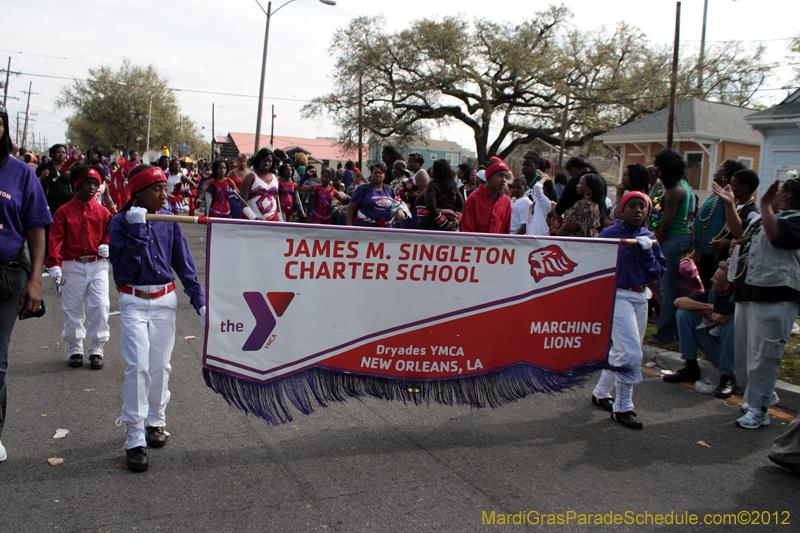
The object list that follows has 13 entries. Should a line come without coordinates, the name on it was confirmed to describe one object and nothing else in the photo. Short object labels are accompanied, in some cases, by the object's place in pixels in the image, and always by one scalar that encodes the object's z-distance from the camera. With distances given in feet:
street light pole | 73.41
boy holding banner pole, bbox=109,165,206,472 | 11.73
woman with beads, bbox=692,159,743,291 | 21.40
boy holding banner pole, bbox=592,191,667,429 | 14.47
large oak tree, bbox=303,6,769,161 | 105.70
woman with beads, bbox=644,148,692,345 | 21.42
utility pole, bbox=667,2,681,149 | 57.36
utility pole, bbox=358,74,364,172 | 107.86
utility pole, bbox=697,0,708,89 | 115.99
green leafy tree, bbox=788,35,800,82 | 58.90
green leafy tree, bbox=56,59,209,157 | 196.85
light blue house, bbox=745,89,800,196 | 52.60
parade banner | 11.64
